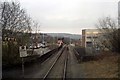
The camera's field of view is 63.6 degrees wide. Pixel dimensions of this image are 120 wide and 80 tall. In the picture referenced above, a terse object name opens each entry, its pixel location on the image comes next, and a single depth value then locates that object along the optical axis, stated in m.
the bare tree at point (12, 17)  10.07
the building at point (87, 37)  40.89
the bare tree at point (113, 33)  13.28
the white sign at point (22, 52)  7.84
